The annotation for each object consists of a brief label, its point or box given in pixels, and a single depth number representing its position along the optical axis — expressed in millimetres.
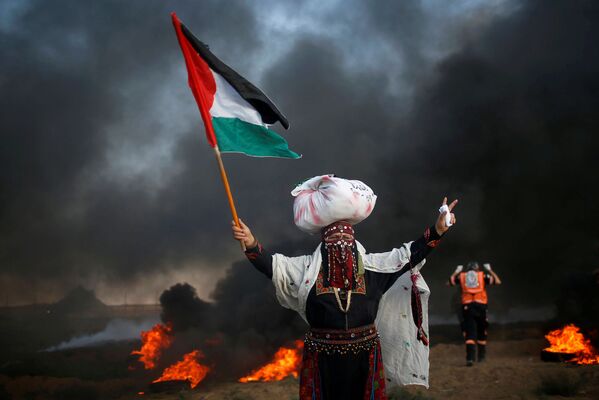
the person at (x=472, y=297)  10961
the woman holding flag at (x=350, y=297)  3514
